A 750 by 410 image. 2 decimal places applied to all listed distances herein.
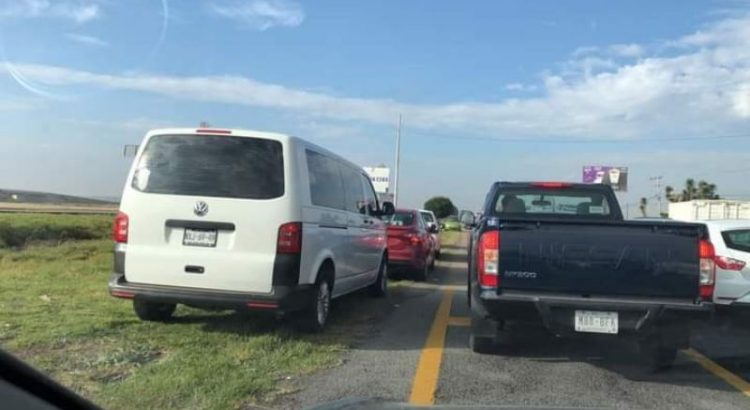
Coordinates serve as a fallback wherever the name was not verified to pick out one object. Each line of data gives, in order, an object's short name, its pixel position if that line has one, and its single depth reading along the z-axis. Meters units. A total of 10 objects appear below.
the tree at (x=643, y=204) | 64.87
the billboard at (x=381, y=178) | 38.59
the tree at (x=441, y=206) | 77.25
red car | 14.48
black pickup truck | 6.25
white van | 7.24
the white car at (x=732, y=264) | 8.70
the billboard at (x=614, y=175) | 63.34
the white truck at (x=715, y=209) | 46.31
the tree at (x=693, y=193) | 86.88
